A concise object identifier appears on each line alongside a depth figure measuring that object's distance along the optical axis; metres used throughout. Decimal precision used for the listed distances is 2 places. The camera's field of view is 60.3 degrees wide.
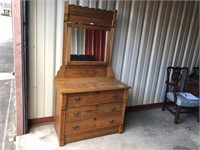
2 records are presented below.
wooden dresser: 2.00
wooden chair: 2.72
